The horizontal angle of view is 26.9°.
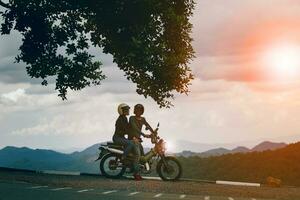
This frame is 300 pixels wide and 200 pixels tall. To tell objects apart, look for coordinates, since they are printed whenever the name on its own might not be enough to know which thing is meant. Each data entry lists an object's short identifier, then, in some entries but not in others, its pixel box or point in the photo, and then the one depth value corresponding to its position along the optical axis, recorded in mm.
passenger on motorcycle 22891
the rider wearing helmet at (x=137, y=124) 22906
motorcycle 23056
